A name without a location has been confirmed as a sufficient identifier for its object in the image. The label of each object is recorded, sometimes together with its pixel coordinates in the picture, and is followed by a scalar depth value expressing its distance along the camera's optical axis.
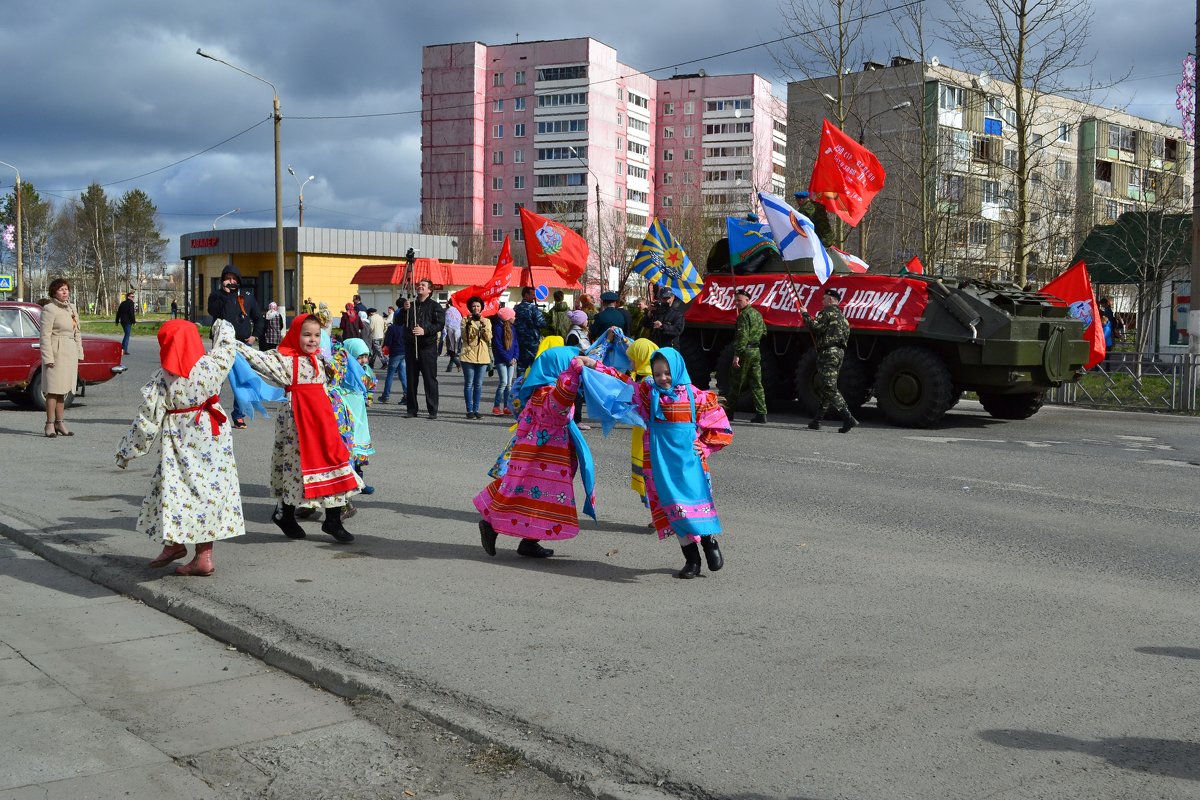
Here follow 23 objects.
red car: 17.55
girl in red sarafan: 7.77
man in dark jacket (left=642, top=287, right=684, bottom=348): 16.88
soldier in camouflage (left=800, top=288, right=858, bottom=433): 15.55
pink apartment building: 91.38
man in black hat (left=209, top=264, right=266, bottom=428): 14.98
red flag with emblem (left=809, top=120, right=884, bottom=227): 18.73
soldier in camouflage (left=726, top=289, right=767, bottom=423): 16.28
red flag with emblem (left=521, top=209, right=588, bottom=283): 20.72
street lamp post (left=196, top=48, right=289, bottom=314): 32.72
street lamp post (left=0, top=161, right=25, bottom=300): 51.05
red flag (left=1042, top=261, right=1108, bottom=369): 19.41
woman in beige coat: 14.73
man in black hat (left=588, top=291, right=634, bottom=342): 13.80
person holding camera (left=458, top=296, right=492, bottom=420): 17.33
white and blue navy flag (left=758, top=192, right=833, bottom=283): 15.95
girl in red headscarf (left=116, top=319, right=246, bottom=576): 6.98
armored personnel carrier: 15.64
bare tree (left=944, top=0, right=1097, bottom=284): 23.14
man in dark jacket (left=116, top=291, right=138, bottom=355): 37.44
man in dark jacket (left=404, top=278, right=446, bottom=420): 17.00
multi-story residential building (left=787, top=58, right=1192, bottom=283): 27.03
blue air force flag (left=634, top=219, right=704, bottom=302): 20.05
